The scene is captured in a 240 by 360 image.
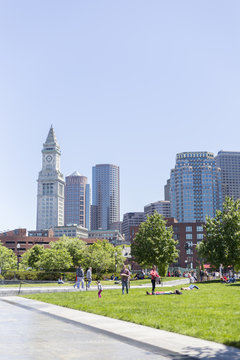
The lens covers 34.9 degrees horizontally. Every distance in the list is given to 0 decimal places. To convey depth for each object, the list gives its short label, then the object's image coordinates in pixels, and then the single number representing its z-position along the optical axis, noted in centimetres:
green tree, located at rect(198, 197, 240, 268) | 4550
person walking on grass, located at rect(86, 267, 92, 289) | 3384
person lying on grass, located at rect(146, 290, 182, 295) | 2441
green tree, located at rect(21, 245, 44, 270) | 9460
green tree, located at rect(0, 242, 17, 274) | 9712
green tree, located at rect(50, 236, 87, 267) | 8312
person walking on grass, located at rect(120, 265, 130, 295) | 2514
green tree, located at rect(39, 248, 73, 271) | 7044
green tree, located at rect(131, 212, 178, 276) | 5897
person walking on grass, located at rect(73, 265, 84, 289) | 3347
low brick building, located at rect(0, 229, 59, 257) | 19524
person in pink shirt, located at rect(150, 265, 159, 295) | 2454
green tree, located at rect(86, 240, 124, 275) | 7102
